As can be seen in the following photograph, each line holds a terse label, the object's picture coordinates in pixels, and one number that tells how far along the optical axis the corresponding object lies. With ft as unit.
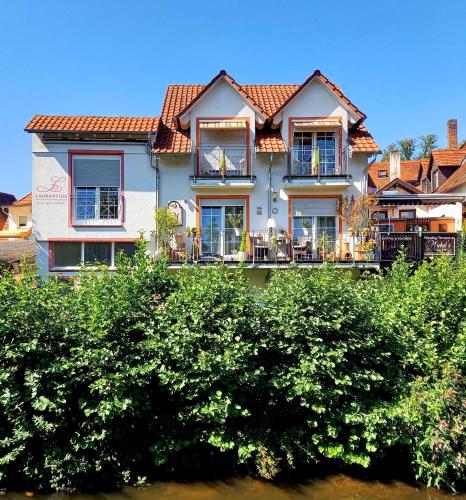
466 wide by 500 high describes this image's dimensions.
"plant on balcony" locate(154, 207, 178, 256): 50.65
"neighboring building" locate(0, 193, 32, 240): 132.36
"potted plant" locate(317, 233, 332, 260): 49.72
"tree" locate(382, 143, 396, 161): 214.44
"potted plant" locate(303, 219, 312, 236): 53.88
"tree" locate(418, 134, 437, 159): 211.41
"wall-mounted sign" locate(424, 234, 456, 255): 49.34
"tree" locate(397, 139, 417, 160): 217.97
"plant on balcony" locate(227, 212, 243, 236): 52.85
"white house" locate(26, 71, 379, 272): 52.01
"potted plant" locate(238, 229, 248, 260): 50.21
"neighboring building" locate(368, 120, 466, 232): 66.13
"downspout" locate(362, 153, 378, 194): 53.72
